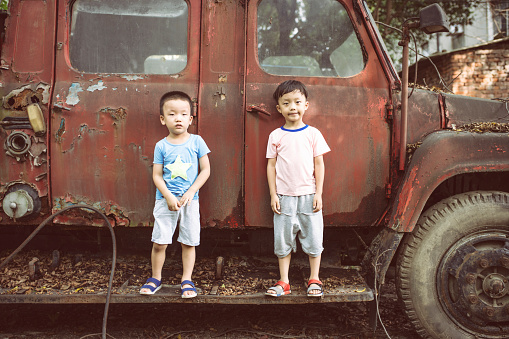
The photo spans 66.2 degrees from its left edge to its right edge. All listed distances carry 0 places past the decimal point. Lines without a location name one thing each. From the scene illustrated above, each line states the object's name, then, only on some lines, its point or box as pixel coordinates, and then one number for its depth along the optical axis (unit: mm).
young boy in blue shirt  2459
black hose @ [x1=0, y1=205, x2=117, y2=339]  2354
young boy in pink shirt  2496
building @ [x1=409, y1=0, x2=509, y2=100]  8953
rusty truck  2461
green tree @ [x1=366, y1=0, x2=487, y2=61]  10539
